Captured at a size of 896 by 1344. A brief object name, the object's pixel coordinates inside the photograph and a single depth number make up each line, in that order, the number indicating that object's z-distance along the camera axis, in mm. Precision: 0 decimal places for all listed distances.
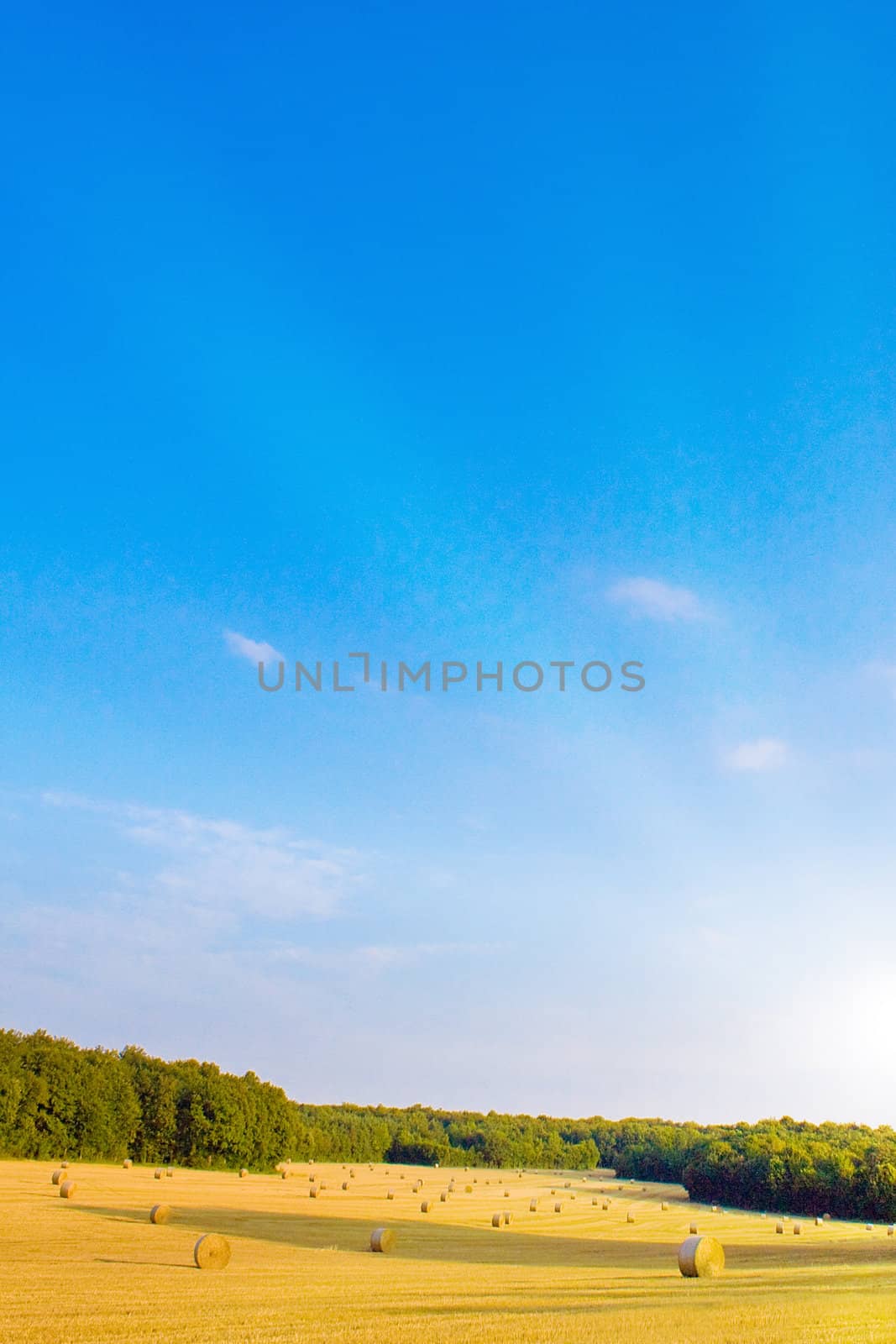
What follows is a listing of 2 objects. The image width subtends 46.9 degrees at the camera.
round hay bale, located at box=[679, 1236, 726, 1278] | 31734
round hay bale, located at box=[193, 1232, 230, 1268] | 28781
